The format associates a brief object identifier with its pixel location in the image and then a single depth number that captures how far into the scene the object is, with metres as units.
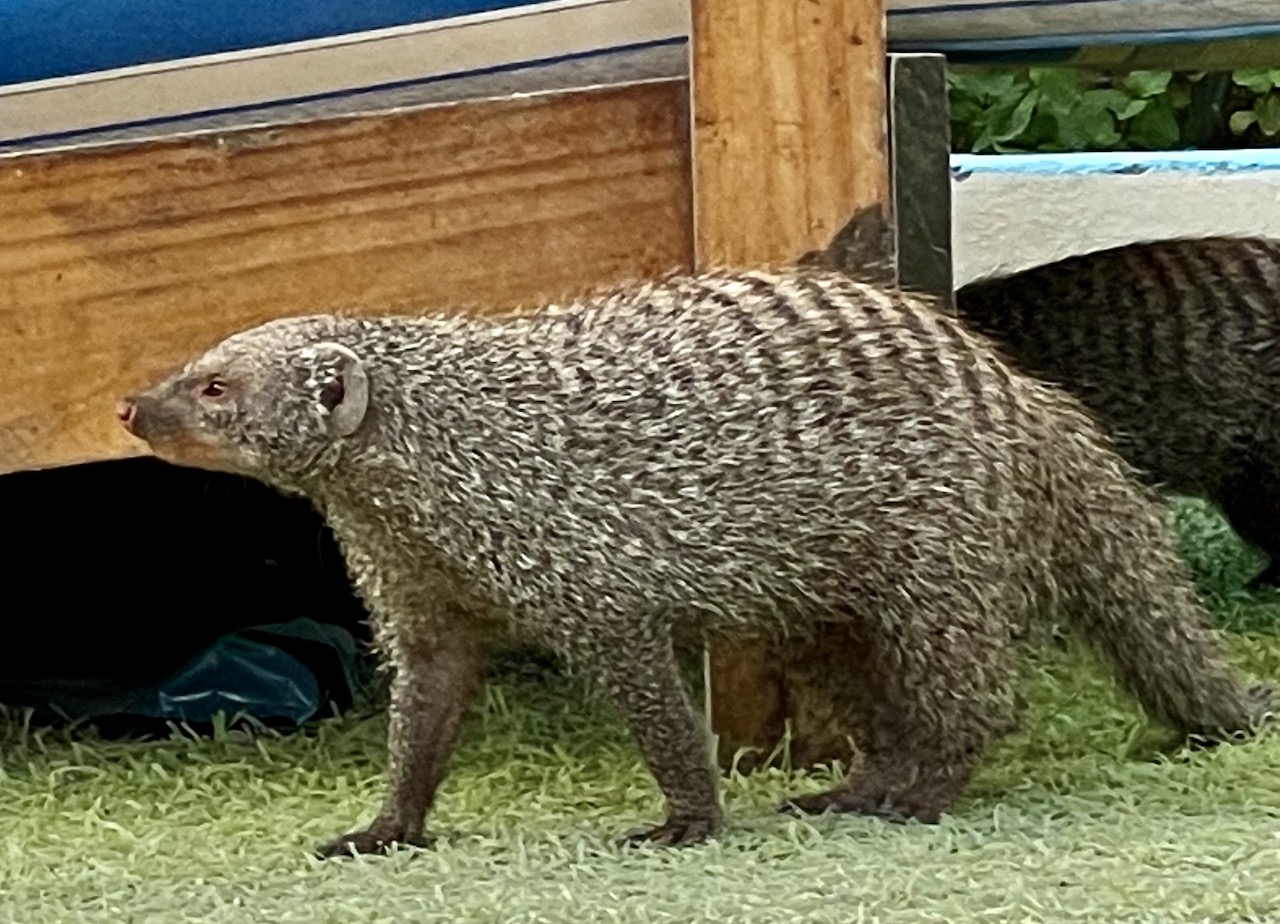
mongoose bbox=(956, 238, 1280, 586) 2.71
